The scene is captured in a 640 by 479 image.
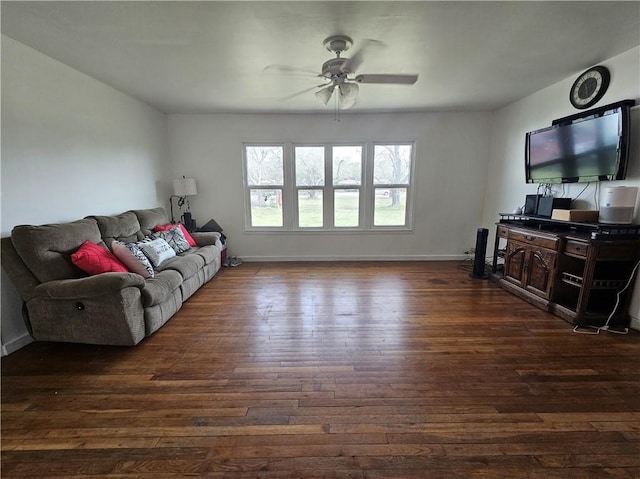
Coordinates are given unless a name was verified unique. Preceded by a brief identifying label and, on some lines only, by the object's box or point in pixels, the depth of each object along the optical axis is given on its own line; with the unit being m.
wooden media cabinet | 2.54
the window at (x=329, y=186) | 4.88
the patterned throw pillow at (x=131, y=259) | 2.69
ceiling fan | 2.29
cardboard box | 2.81
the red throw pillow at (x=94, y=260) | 2.39
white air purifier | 2.50
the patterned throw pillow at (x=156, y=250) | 3.06
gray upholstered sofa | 2.18
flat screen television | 2.56
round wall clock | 2.78
